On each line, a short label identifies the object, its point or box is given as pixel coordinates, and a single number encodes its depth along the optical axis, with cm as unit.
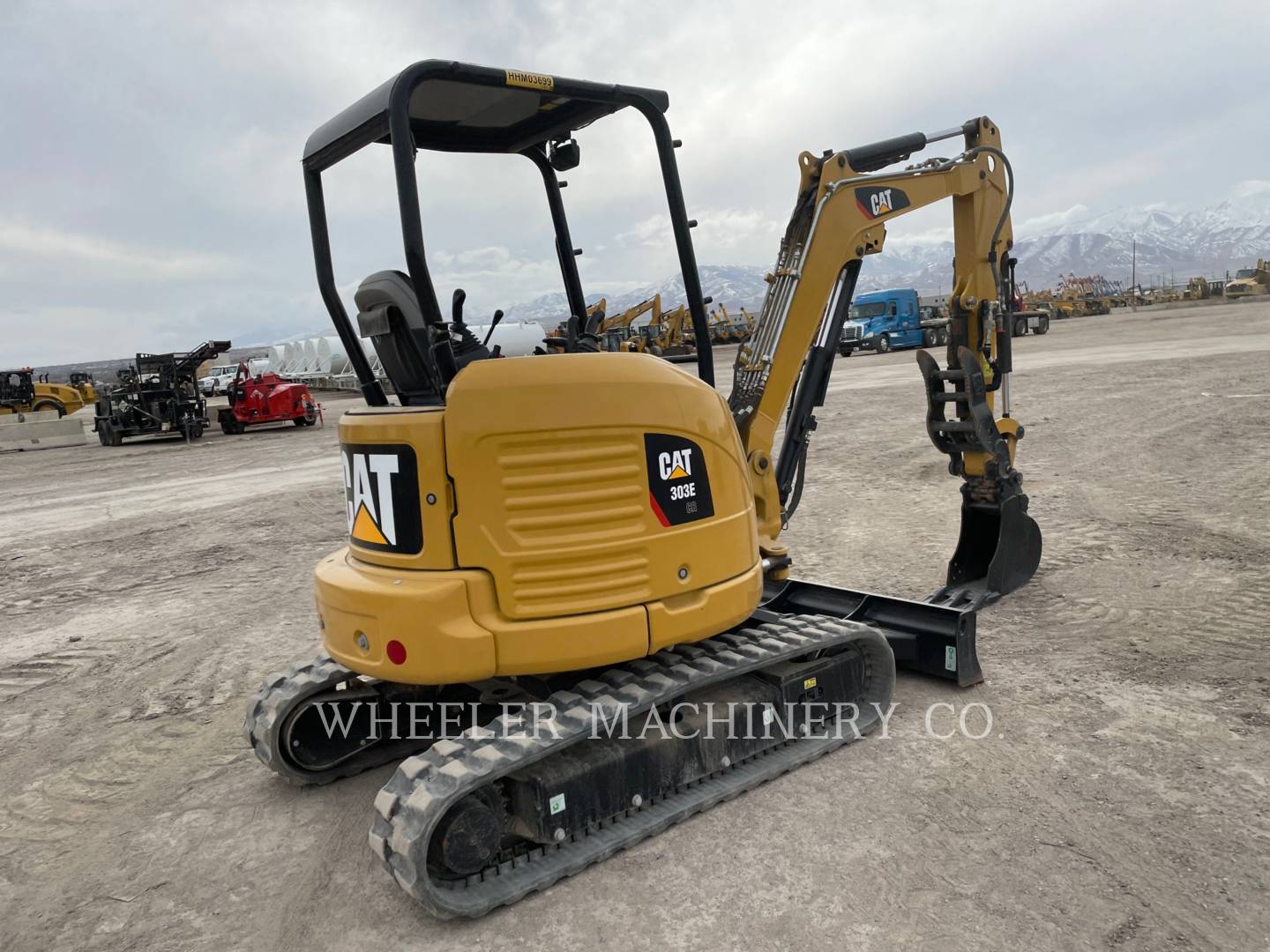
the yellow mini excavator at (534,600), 341
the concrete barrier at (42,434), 2503
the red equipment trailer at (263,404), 2427
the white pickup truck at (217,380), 4664
